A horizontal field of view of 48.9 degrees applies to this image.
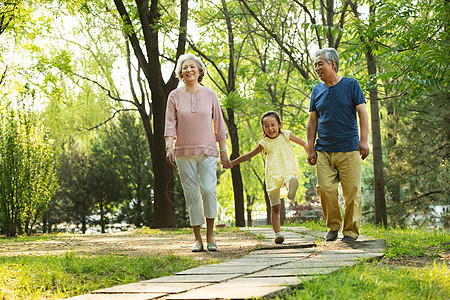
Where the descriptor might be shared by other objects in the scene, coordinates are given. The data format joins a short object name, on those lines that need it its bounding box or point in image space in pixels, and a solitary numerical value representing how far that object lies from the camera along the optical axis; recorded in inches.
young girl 242.2
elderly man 227.6
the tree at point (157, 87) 455.8
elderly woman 228.7
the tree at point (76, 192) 895.1
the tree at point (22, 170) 456.8
